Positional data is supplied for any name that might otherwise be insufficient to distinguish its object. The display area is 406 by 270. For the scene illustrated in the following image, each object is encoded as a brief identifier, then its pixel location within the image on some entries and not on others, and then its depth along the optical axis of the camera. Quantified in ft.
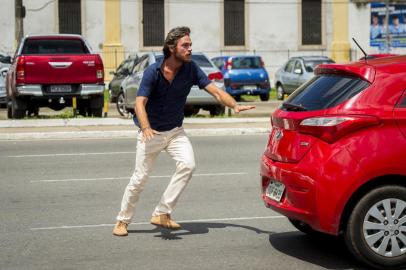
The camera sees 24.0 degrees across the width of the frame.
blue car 107.86
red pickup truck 66.08
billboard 152.46
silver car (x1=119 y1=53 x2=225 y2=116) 70.76
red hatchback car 22.72
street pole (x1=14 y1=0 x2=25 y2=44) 117.08
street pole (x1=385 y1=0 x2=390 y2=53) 141.79
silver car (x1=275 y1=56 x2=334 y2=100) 105.70
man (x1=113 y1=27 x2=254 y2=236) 27.02
